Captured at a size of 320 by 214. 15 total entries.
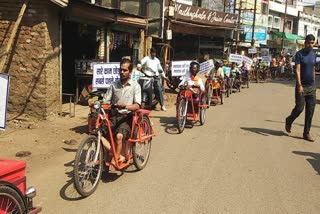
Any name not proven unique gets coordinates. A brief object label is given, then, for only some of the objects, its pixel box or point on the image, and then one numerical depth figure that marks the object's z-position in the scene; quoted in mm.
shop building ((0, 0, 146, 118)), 6845
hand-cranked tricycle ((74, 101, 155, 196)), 3837
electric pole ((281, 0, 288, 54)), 36841
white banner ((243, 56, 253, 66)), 16680
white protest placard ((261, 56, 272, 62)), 23363
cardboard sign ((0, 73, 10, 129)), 3245
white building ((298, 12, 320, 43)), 44237
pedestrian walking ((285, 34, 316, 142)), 6519
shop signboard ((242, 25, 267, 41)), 30457
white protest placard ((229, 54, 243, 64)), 15784
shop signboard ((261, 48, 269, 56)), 27503
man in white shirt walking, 8995
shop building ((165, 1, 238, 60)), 17985
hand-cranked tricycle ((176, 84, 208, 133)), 6960
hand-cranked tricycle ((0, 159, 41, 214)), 2630
